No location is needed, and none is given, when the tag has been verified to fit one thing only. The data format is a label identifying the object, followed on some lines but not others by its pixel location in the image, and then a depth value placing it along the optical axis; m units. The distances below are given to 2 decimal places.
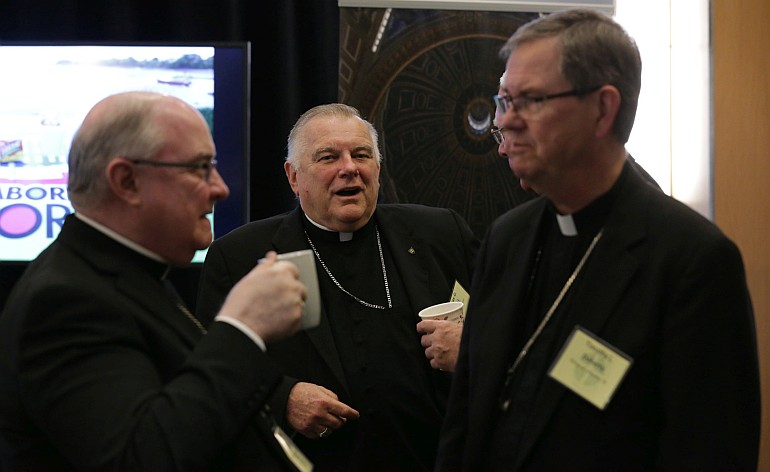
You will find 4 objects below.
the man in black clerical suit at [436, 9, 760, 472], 1.59
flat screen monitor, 4.32
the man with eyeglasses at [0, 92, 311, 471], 1.42
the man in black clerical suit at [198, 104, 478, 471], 2.71
